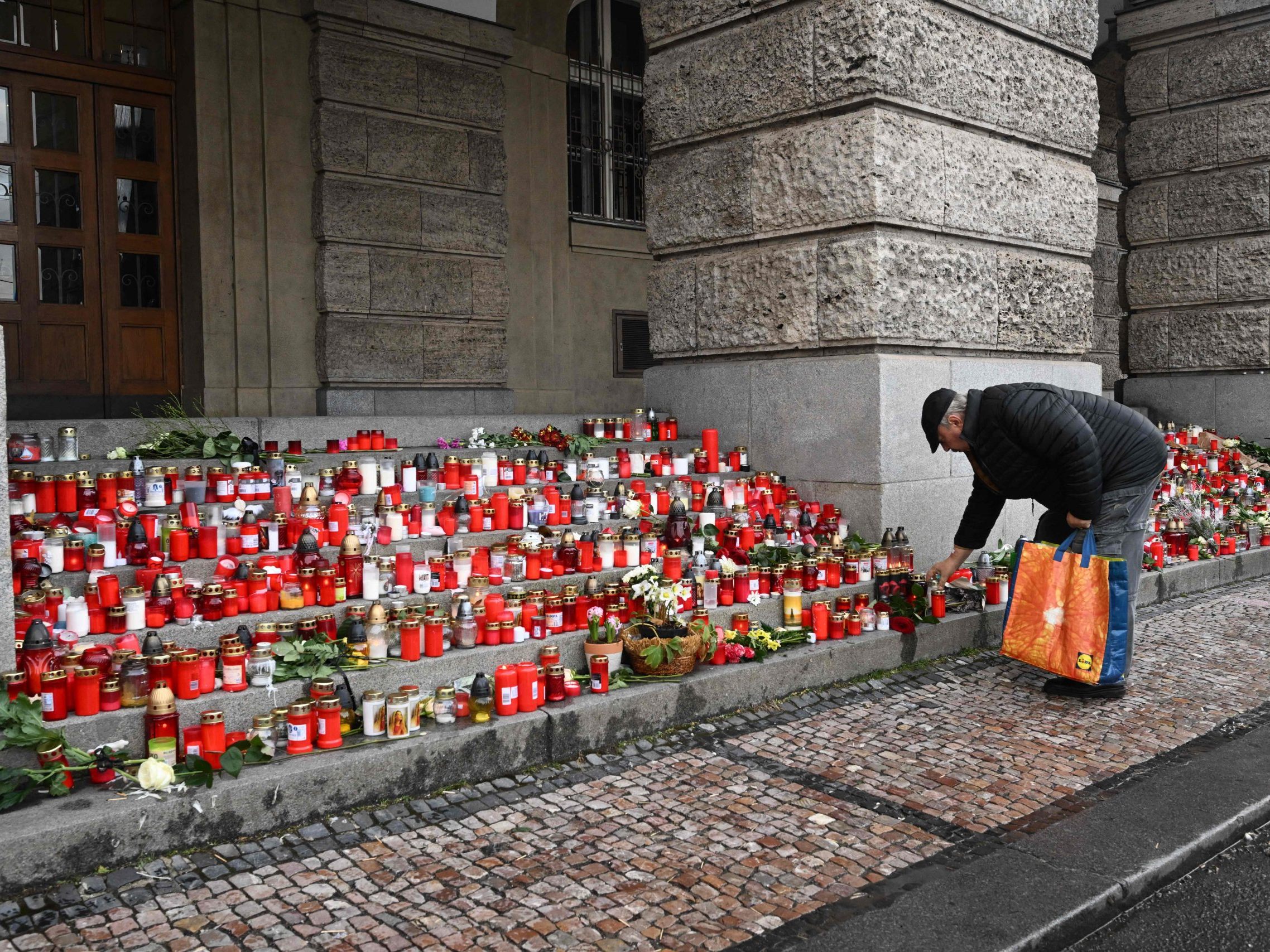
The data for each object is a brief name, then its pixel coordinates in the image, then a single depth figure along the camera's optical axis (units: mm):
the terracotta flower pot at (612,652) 4621
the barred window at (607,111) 12586
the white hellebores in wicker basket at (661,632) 4684
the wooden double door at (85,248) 8531
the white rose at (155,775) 3328
